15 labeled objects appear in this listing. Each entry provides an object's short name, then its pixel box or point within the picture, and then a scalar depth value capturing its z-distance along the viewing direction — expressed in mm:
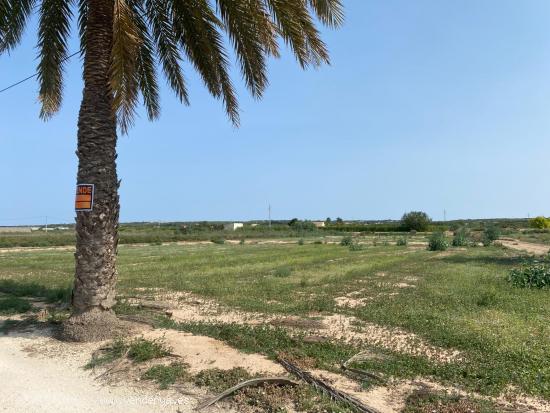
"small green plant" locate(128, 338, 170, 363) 7255
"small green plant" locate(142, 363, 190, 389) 6406
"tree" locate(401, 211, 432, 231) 106288
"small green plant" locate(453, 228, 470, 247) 48456
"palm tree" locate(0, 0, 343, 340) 8719
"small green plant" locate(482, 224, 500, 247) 53647
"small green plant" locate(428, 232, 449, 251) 40759
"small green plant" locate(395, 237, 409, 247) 48850
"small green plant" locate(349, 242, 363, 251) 41662
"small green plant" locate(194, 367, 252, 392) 6180
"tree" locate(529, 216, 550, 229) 97625
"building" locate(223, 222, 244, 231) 120000
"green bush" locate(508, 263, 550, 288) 15734
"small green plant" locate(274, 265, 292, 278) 19906
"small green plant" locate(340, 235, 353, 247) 50844
